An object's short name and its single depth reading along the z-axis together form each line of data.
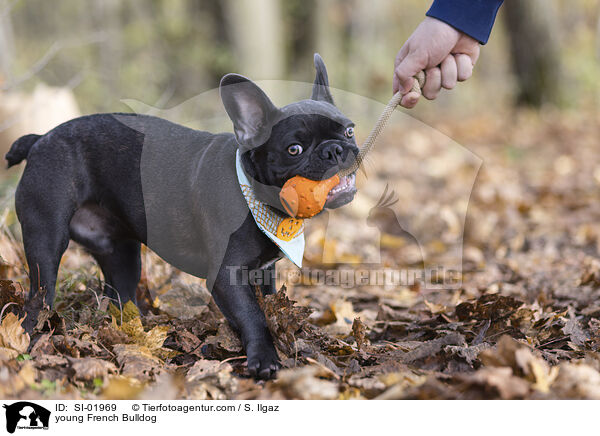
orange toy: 2.69
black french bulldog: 2.71
